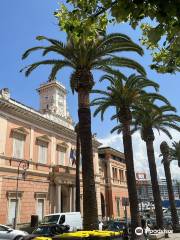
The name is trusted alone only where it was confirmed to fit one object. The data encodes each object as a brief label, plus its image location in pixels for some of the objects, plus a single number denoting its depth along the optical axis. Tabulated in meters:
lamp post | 20.67
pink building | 19.66
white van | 16.37
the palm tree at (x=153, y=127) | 19.34
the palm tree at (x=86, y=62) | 10.86
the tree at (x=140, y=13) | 3.51
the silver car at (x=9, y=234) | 11.61
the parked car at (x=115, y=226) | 14.90
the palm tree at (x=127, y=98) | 15.73
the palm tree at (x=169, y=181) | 23.48
